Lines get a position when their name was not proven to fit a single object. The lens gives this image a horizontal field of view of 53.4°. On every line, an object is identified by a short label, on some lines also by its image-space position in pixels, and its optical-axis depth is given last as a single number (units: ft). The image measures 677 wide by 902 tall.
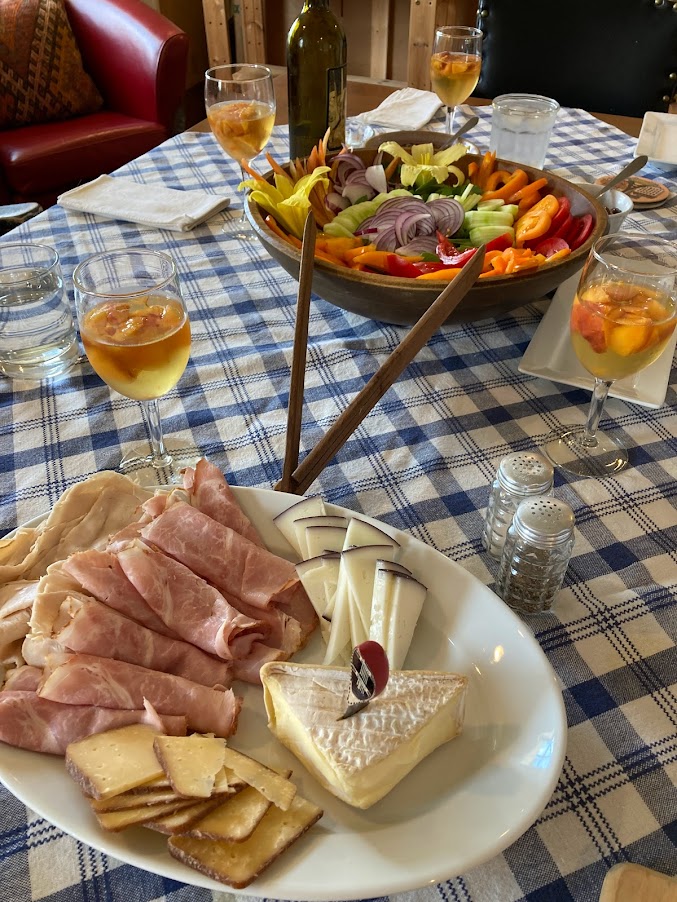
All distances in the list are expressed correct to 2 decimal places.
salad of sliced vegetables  3.30
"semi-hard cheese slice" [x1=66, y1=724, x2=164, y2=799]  1.57
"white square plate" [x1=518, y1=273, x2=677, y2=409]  3.21
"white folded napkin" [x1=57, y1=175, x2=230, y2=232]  4.59
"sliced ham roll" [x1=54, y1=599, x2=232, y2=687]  1.88
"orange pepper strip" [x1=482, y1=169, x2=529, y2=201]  3.81
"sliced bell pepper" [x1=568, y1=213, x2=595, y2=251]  3.34
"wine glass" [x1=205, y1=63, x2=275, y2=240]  4.38
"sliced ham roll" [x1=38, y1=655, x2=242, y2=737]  1.77
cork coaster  4.86
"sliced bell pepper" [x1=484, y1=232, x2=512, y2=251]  3.39
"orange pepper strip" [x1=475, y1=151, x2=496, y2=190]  4.02
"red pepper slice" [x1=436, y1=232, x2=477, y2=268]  3.22
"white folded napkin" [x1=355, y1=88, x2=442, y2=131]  5.93
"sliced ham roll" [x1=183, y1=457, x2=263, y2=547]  2.28
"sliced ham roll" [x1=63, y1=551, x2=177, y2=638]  2.01
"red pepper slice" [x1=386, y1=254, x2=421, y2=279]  3.22
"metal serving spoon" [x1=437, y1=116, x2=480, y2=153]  4.34
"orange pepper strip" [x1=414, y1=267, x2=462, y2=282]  3.03
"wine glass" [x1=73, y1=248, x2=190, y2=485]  2.43
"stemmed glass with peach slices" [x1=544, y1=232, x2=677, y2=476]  2.53
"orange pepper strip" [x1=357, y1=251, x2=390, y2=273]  3.28
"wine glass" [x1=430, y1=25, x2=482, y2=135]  5.12
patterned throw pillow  9.36
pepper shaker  2.09
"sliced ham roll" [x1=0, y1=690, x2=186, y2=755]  1.70
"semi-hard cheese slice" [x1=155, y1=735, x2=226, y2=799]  1.53
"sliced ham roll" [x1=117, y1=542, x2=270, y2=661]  1.98
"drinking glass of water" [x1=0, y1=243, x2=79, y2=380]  3.23
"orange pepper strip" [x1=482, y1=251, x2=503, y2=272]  3.28
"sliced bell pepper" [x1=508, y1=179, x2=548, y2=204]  3.75
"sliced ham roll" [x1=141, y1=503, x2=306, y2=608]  2.13
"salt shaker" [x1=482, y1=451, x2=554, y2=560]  2.27
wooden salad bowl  2.93
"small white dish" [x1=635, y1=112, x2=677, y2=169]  5.36
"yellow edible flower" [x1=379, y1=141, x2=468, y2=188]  3.98
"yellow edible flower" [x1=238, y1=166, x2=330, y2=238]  3.45
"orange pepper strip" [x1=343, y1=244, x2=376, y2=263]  3.34
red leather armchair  8.90
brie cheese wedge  1.62
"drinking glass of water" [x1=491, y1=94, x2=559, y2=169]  4.81
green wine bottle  4.26
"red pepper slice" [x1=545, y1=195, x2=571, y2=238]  3.50
